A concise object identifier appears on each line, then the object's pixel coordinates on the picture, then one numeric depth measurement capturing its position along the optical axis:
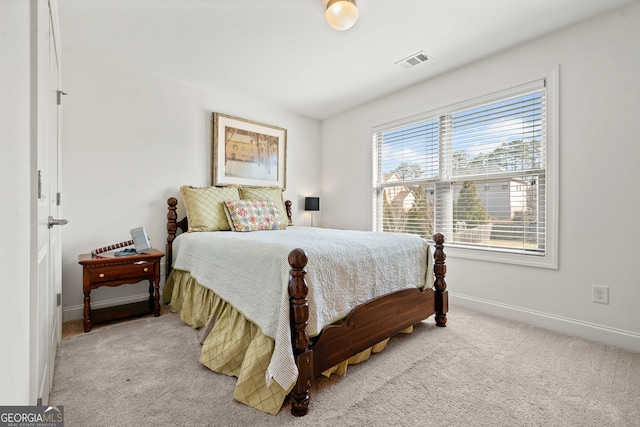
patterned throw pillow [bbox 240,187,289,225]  3.48
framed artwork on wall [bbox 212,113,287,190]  3.50
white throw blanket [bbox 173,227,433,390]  1.52
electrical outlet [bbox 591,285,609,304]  2.17
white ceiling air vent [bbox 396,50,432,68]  2.74
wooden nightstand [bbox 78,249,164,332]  2.33
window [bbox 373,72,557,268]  2.52
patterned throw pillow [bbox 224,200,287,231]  3.00
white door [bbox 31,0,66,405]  1.17
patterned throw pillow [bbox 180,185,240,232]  2.97
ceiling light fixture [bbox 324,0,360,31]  1.98
